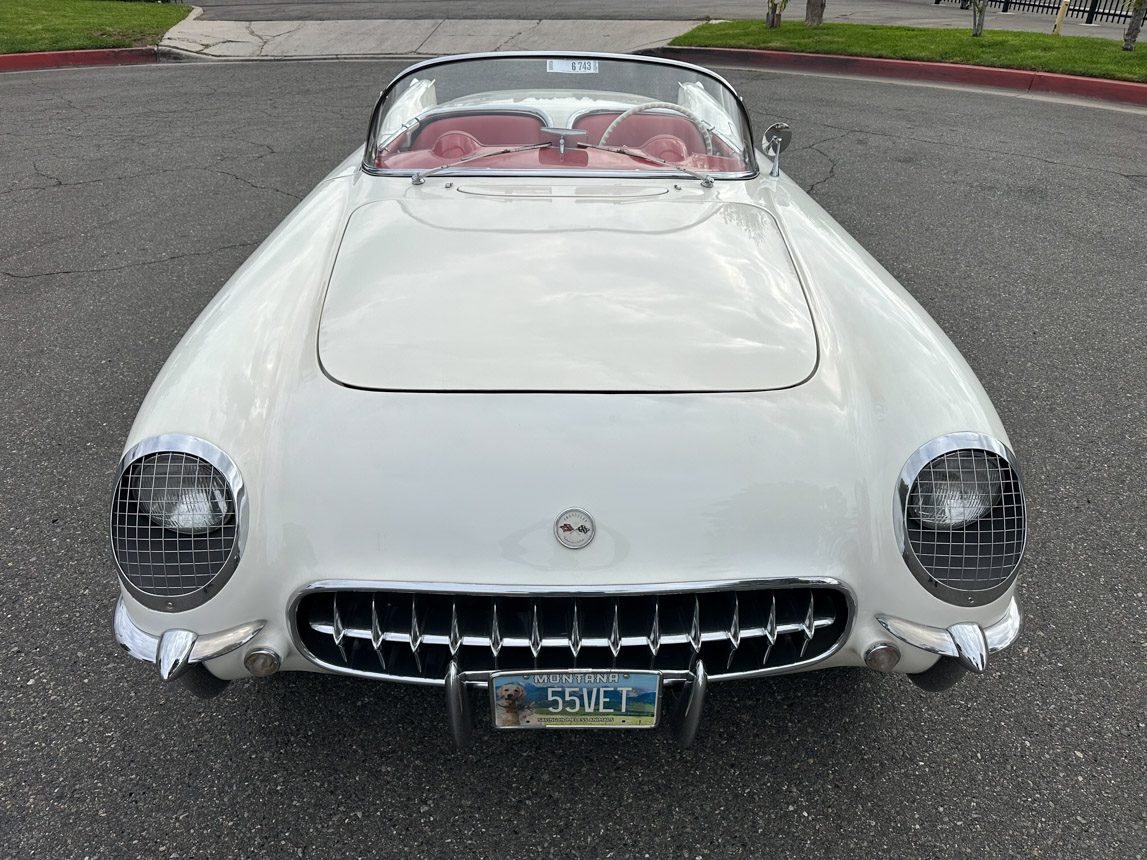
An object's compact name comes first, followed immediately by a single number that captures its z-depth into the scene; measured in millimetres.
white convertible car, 1513
